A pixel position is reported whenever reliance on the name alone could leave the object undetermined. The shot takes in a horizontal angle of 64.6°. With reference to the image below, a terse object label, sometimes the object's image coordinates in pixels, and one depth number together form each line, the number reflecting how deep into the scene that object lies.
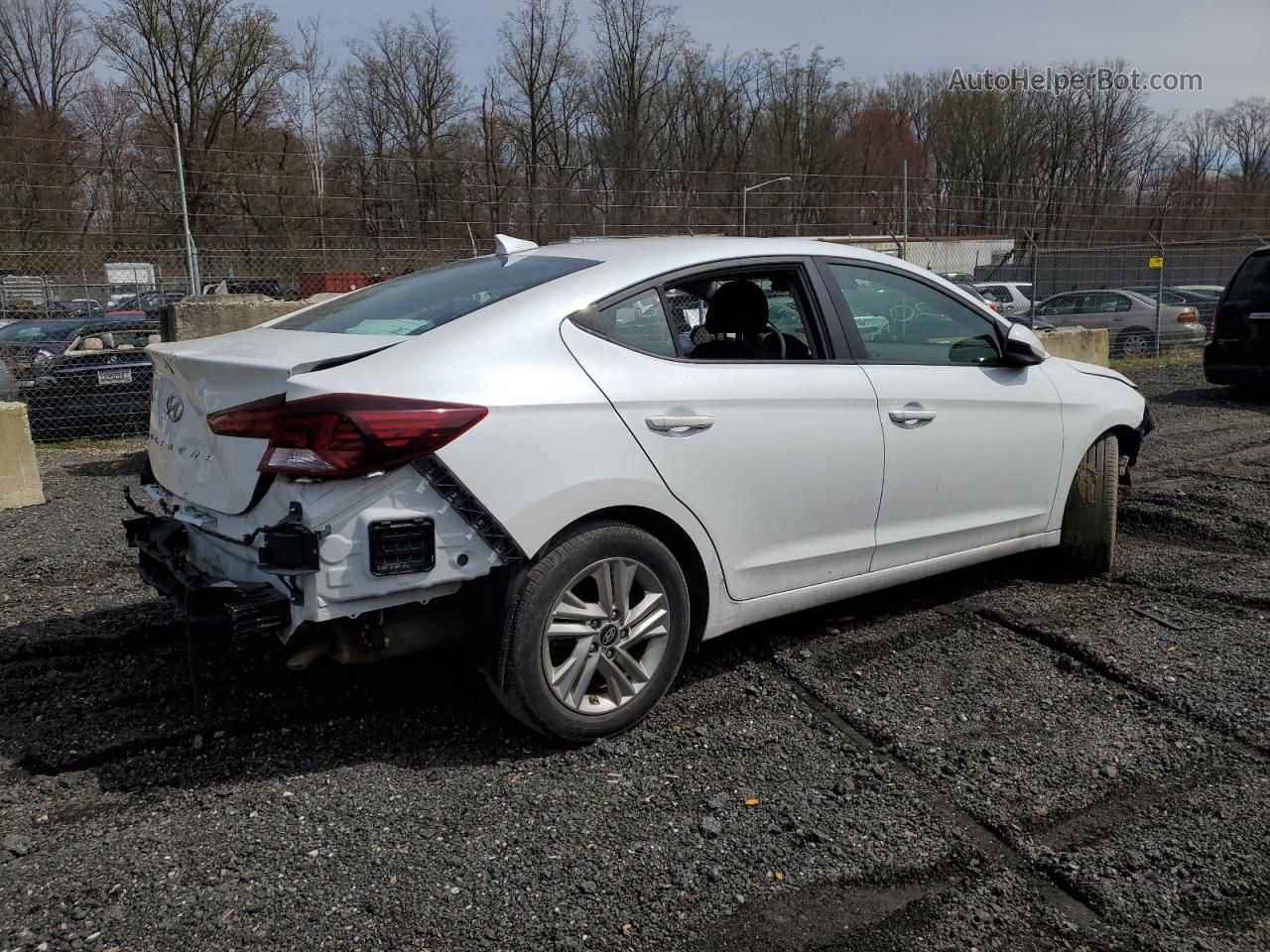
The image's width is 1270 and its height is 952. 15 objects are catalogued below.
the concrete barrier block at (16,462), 7.12
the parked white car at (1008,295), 23.22
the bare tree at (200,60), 36.91
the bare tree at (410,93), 35.78
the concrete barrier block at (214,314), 8.70
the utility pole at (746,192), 15.30
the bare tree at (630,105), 41.09
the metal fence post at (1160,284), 17.34
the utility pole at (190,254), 10.52
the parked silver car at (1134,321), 18.86
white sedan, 2.82
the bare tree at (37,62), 42.97
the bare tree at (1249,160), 41.72
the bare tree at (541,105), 35.19
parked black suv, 11.45
